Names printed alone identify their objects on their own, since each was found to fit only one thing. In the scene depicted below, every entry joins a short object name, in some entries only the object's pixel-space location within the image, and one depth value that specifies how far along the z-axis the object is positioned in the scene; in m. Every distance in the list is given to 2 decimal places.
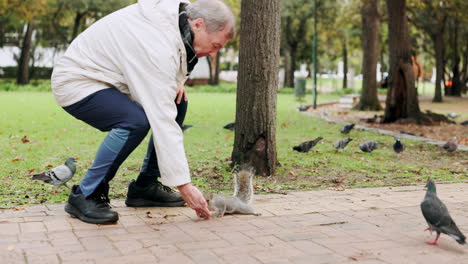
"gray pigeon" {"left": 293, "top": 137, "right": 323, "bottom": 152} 8.90
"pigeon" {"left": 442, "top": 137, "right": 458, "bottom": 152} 9.21
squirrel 4.66
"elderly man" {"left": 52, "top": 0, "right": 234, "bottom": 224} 4.07
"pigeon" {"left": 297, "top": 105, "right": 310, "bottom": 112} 20.05
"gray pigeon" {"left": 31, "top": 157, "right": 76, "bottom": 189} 5.56
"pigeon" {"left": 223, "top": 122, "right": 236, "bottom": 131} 12.41
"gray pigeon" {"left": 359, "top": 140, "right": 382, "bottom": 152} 9.26
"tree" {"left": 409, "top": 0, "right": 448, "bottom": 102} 28.84
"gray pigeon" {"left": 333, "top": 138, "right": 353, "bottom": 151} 9.41
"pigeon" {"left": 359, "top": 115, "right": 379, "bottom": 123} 15.89
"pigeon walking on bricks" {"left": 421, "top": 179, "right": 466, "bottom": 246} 3.79
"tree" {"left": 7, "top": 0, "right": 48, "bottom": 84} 31.58
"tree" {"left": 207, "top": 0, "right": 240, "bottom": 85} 44.09
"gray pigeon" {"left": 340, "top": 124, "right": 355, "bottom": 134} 12.24
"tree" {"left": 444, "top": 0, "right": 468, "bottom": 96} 35.19
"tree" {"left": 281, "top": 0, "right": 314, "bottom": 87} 41.06
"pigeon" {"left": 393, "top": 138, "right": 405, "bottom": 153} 9.04
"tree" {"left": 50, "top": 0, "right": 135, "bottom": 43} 36.03
